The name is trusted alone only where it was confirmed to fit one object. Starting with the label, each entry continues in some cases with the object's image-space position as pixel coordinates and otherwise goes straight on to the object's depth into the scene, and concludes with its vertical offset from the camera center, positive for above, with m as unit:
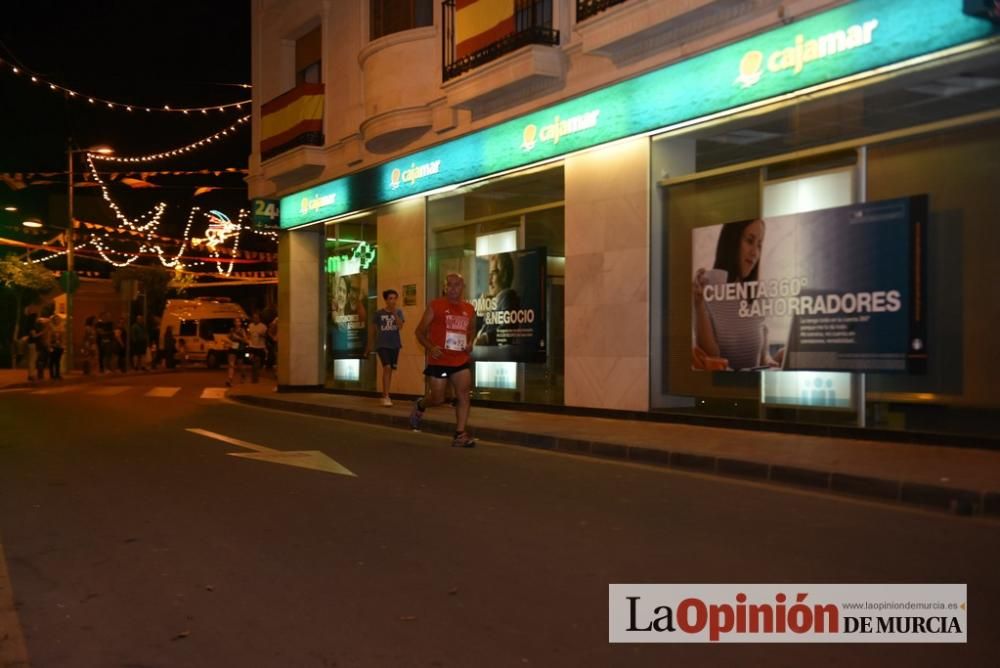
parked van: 35.66 +0.52
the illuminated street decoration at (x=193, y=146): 23.06 +4.65
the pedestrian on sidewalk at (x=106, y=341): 29.47 -0.10
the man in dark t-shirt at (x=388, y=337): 15.30 +0.02
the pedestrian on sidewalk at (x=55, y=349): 25.77 -0.31
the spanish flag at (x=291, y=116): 19.72 +4.76
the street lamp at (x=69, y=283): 28.03 +1.60
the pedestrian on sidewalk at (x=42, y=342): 25.19 -0.12
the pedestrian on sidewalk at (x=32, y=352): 25.30 -0.40
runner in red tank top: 10.43 -0.04
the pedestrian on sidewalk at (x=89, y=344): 28.66 -0.19
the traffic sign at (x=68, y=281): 27.95 +1.66
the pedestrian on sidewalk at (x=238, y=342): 22.61 -0.10
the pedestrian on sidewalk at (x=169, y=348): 34.16 -0.36
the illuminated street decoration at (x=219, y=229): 34.03 +3.90
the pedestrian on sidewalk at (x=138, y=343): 32.41 -0.18
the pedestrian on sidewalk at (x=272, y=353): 32.81 -0.54
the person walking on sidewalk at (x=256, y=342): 22.09 -0.09
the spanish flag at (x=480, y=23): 13.85 +4.72
